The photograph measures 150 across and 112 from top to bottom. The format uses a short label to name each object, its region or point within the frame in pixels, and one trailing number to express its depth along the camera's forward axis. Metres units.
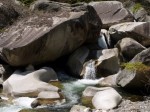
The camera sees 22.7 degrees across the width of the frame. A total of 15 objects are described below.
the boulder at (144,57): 16.44
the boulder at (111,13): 23.45
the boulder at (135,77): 15.84
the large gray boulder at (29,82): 15.78
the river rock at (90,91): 15.56
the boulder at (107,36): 21.70
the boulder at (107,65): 18.81
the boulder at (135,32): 20.69
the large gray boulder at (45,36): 17.67
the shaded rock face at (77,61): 19.17
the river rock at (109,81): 17.42
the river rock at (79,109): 13.44
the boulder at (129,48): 19.33
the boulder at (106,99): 13.93
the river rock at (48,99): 14.78
